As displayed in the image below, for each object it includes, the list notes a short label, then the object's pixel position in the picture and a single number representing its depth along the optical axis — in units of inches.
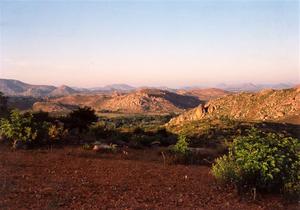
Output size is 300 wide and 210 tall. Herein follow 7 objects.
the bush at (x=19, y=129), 520.2
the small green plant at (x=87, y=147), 530.3
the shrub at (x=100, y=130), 685.9
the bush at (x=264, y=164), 294.8
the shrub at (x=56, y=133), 559.8
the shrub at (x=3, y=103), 845.5
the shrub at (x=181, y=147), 478.0
